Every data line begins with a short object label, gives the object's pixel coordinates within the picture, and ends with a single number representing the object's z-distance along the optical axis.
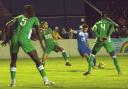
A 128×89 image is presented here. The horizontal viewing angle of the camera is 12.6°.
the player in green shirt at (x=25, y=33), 15.84
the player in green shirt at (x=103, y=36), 19.85
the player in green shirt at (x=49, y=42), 24.37
